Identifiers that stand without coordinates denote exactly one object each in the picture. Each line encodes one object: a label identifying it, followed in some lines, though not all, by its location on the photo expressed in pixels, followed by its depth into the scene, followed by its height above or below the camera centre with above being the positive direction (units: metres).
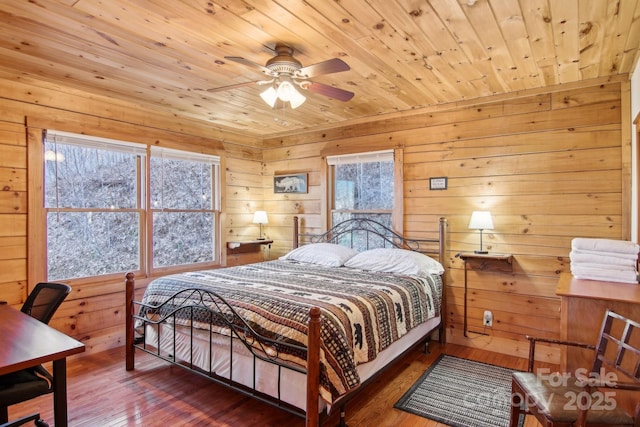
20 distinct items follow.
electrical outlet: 3.65 -1.09
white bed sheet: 2.20 -1.05
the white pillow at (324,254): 3.95 -0.50
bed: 2.09 -0.76
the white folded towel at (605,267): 2.33 -0.38
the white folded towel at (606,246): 2.32 -0.25
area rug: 2.45 -1.38
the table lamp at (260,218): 5.07 -0.13
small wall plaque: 3.91 +0.26
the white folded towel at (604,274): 2.32 -0.43
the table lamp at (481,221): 3.44 -0.12
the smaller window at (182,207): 4.16 +0.02
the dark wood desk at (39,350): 1.50 -0.60
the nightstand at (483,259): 3.41 -0.48
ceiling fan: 2.43 +0.87
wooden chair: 1.58 -0.87
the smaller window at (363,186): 4.34 +0.27
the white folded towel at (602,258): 2.33 -0.33
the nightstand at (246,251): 4.90 -0.59
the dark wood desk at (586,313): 1.92 -0.56
